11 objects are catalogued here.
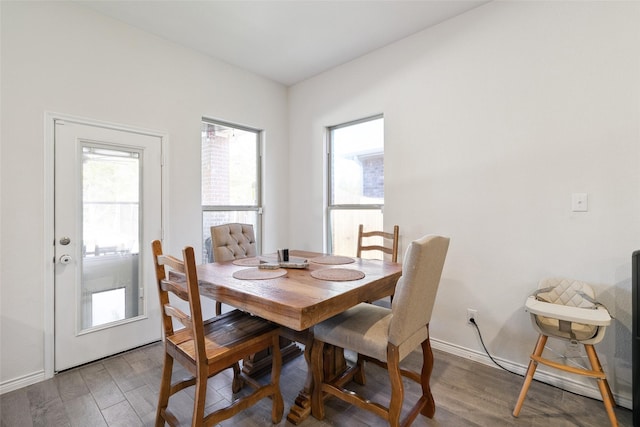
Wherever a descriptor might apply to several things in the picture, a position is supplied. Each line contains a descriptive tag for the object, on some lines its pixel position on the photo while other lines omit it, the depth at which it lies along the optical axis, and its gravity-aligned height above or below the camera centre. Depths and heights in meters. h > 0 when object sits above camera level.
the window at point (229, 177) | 3.20 +0.45
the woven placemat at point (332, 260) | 2.23 -0.37
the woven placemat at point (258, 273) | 1.76 -0.37
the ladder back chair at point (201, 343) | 1.33 -0.67
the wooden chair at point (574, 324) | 1.56 -0.63
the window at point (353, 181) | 3.12 +0.38
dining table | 1.32 -0.39
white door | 2.24 -0.19
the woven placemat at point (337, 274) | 1.73 -0.38
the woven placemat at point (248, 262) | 2.16 -0.36
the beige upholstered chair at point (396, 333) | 1.39 -0.65
